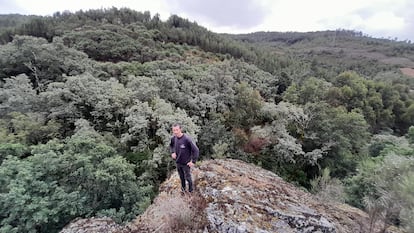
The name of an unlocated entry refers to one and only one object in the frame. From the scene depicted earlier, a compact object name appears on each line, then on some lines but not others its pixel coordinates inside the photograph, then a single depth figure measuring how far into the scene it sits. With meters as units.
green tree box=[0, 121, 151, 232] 10.02
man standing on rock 6.09
